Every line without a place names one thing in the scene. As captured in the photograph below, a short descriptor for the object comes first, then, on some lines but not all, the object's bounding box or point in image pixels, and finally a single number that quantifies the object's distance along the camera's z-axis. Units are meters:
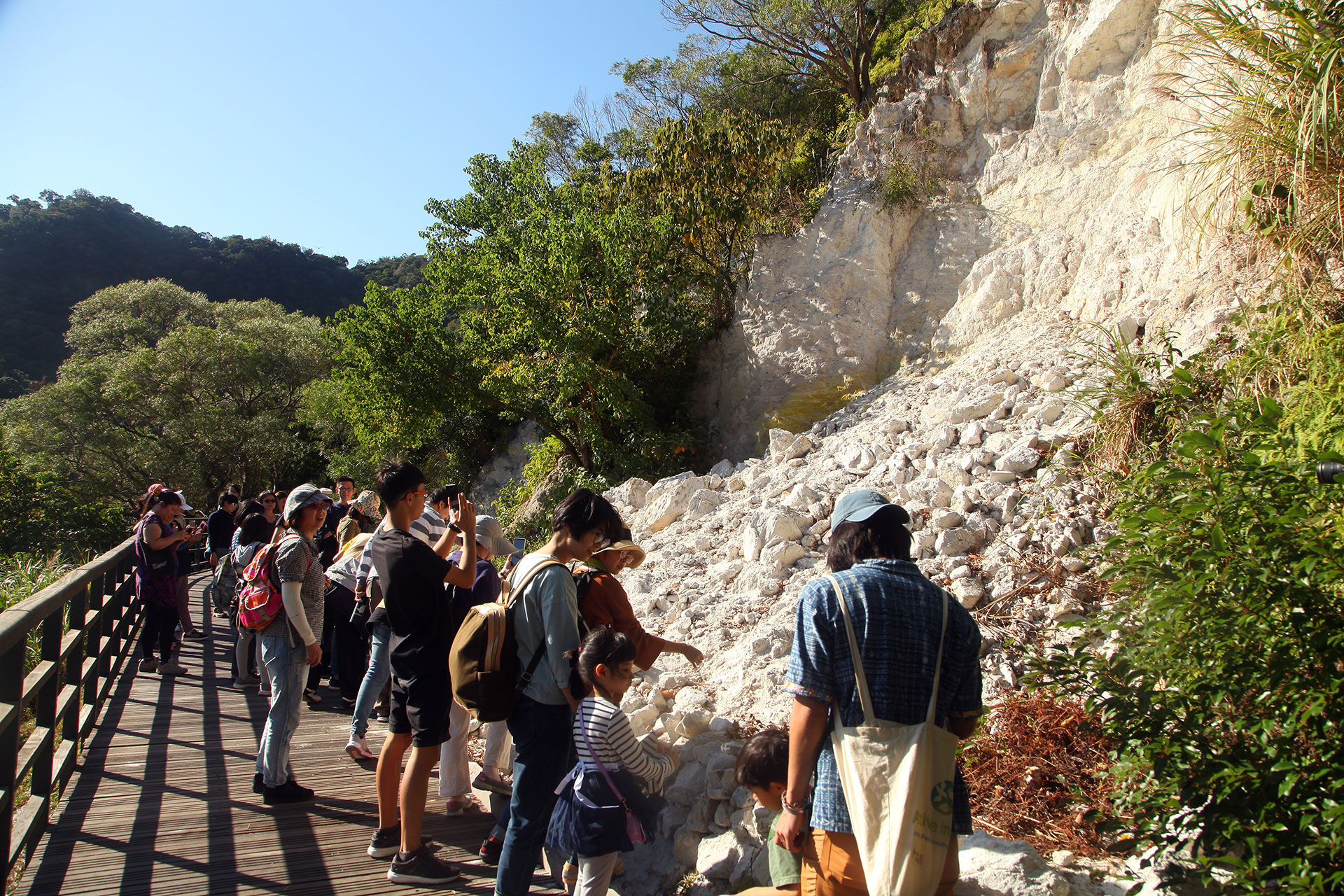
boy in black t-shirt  3.44
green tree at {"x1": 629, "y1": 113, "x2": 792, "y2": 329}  12.06
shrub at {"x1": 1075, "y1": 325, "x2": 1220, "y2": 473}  5.00
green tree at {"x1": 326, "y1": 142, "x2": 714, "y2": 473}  11.49
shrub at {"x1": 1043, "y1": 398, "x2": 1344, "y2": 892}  2.02
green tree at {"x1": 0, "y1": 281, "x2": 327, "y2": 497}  26.11
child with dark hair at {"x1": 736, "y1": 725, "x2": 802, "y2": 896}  2.69
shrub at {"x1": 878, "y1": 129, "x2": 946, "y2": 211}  10.86
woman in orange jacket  3.30
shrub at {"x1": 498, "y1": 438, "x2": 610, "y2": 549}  12.28
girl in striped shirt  2.89
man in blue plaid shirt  2.17
